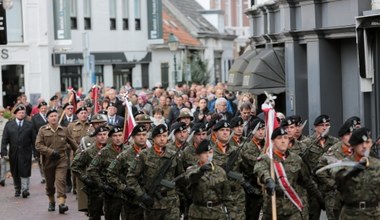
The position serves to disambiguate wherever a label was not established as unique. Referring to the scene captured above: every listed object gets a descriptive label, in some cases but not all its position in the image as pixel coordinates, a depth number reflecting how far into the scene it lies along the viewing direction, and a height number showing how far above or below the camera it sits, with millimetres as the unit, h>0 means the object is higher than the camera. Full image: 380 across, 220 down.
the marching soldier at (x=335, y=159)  12742 -1013
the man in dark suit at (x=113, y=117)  20728 -651
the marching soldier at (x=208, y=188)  12656 -1308
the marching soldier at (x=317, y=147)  14172 -954
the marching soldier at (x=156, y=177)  13586 -1236
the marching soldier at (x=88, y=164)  15898 -1226
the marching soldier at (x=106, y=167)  15312 -1214
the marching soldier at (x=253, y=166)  14664 -1217
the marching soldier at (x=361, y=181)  11547 -1174
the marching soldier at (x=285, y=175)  12742 -1189
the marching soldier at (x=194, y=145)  14113 -887
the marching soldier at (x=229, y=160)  14125 -1085
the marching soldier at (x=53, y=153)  18938 -1228
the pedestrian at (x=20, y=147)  21266 -1225
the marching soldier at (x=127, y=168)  14273 -1159
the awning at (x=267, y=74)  22312 +143
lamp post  38553 +1504
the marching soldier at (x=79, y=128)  19797 -807
